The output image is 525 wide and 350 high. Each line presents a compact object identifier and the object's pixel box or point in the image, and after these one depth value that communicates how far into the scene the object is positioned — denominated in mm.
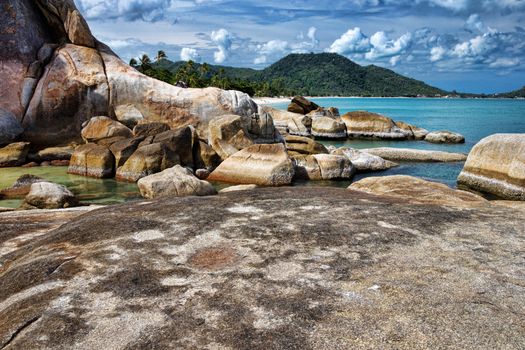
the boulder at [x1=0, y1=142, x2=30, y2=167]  20878
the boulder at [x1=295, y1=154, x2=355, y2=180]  20859
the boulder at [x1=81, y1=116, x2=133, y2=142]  21516
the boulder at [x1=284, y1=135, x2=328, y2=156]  24531
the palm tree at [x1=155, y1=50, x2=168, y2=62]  75362
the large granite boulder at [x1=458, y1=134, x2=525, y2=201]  16797
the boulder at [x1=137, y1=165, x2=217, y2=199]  15250
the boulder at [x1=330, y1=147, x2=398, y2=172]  23438
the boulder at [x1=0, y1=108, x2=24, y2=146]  21884
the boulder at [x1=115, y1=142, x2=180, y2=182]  18703
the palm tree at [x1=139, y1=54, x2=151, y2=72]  70000
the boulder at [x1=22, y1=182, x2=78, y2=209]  13172
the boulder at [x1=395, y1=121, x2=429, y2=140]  41562
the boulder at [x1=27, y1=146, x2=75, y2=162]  22344
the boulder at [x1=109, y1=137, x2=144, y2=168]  19625
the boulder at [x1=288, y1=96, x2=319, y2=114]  52344
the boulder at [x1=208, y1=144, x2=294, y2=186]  18750
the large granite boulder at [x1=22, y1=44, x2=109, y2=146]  23156
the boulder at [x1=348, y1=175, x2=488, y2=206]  7186
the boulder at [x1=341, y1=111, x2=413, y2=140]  41556
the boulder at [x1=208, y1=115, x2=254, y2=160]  21781
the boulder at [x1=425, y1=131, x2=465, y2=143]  38625
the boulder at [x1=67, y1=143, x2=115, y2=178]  19406
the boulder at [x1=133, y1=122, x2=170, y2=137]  21953
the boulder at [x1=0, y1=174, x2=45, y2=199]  15562
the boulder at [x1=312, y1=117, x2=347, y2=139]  41906
